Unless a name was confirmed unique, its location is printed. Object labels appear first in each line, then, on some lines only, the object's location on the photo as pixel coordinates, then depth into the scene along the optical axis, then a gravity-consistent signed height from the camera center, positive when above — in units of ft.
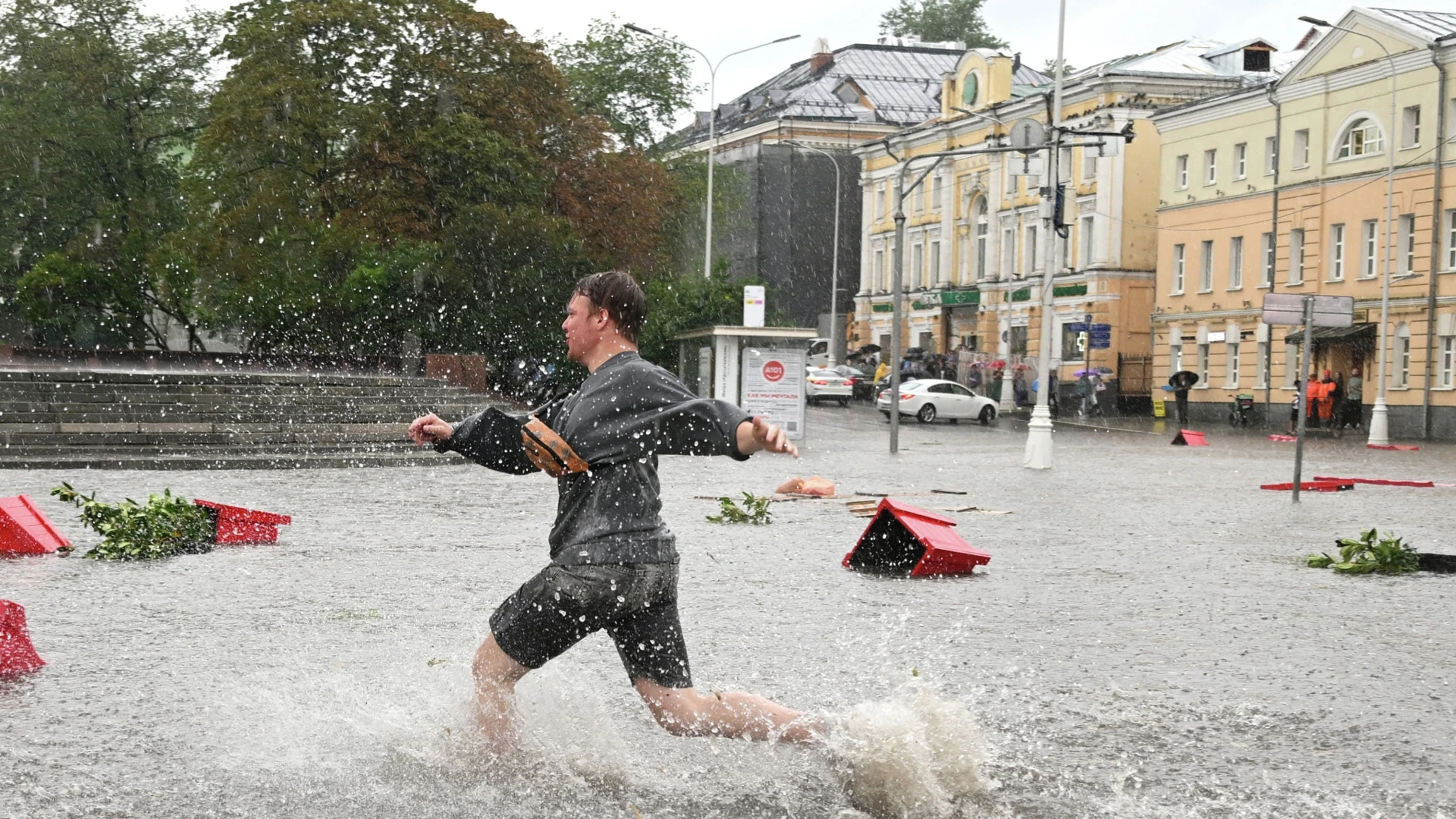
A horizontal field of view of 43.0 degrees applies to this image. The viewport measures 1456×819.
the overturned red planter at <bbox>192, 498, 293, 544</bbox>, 43.88 -4.95
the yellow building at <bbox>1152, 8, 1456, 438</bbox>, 156.35 +11.82
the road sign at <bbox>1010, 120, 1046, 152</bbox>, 110.01 +12.16
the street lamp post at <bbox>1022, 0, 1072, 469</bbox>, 89.92 -3.03
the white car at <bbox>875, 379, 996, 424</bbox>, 170.81 -6.28
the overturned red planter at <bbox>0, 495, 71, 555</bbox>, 41.11 -4.92
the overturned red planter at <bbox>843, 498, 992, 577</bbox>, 40.37 -4.73
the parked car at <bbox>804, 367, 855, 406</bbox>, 202.80 -6.03
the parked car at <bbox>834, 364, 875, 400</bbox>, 216.74 -5.88
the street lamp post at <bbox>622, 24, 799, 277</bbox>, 204.01 +24.34
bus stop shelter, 114.52 -1.00
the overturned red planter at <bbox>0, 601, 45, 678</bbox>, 24.90 -4.54
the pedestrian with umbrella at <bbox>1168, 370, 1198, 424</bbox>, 188.44 -4.51
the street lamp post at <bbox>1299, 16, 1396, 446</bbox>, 129.39 +0.21
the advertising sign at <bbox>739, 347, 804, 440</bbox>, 114.83 -3.38
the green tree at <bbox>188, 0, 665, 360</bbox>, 141.28 +11.55
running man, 17.15 -1.79
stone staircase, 77.71 -4.72
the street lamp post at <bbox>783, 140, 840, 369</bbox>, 233.55 +3.94
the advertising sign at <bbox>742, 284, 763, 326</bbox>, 123.75 +1.64
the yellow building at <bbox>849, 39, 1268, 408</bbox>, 217.97 +15.20
